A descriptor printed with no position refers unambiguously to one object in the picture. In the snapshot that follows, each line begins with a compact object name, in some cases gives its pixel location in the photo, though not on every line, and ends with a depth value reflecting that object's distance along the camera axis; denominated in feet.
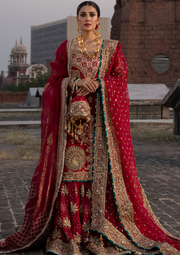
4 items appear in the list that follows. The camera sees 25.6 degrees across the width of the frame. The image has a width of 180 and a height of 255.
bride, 10.77
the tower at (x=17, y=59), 381.60
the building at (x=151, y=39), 68.08
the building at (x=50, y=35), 399.07
